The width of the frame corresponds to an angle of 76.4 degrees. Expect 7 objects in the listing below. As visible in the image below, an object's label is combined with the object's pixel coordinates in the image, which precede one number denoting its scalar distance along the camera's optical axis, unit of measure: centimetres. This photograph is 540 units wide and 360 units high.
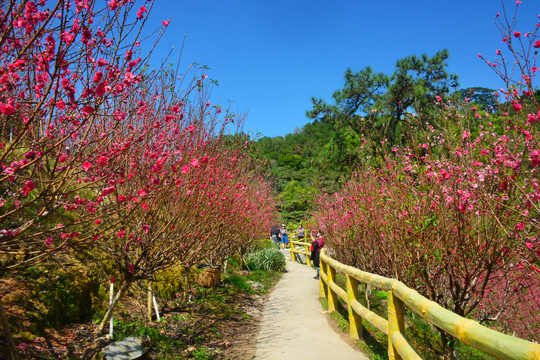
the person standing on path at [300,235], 2237
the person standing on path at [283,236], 2097
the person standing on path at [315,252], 1027
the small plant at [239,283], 940
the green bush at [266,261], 1327
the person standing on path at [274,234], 1975
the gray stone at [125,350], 369
